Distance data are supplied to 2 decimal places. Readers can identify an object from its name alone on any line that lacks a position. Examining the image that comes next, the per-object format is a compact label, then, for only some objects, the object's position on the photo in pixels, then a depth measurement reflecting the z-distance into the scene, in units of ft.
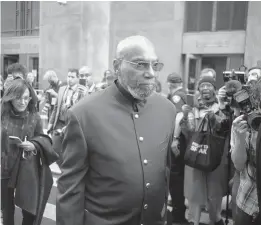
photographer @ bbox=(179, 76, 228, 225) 13.21
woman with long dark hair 11.05
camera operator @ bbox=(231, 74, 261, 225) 8.11
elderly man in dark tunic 6.12
